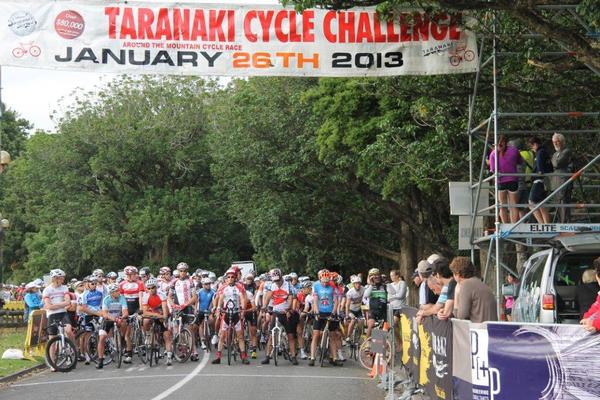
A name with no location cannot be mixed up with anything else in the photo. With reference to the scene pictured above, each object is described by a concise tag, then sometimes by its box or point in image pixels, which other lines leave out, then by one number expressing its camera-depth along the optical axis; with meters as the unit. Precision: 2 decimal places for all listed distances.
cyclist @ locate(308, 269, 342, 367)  21.67
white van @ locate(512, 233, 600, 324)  12.09
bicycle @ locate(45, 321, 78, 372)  20.16
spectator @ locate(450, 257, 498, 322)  10.84
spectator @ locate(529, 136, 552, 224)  16.56
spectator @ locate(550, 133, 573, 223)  16.44
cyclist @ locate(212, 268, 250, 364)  22.19
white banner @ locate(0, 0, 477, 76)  15.95
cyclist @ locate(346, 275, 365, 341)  23.29
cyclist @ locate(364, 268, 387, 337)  21.12
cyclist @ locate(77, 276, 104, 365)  22.49
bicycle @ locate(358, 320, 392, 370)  20.27
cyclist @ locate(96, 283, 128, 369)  22.11
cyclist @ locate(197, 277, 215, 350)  23.99
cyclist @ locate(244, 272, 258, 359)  23.22
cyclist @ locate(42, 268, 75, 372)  20.56
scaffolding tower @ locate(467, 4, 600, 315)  15.26
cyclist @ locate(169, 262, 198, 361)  23.22
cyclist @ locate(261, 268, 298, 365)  22.14
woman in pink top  16.88
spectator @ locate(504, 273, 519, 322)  18.77
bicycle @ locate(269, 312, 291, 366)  21.91
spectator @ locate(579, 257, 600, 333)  8.38
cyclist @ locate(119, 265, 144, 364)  23.48
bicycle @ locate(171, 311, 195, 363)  22.48
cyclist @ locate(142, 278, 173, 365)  22.61
